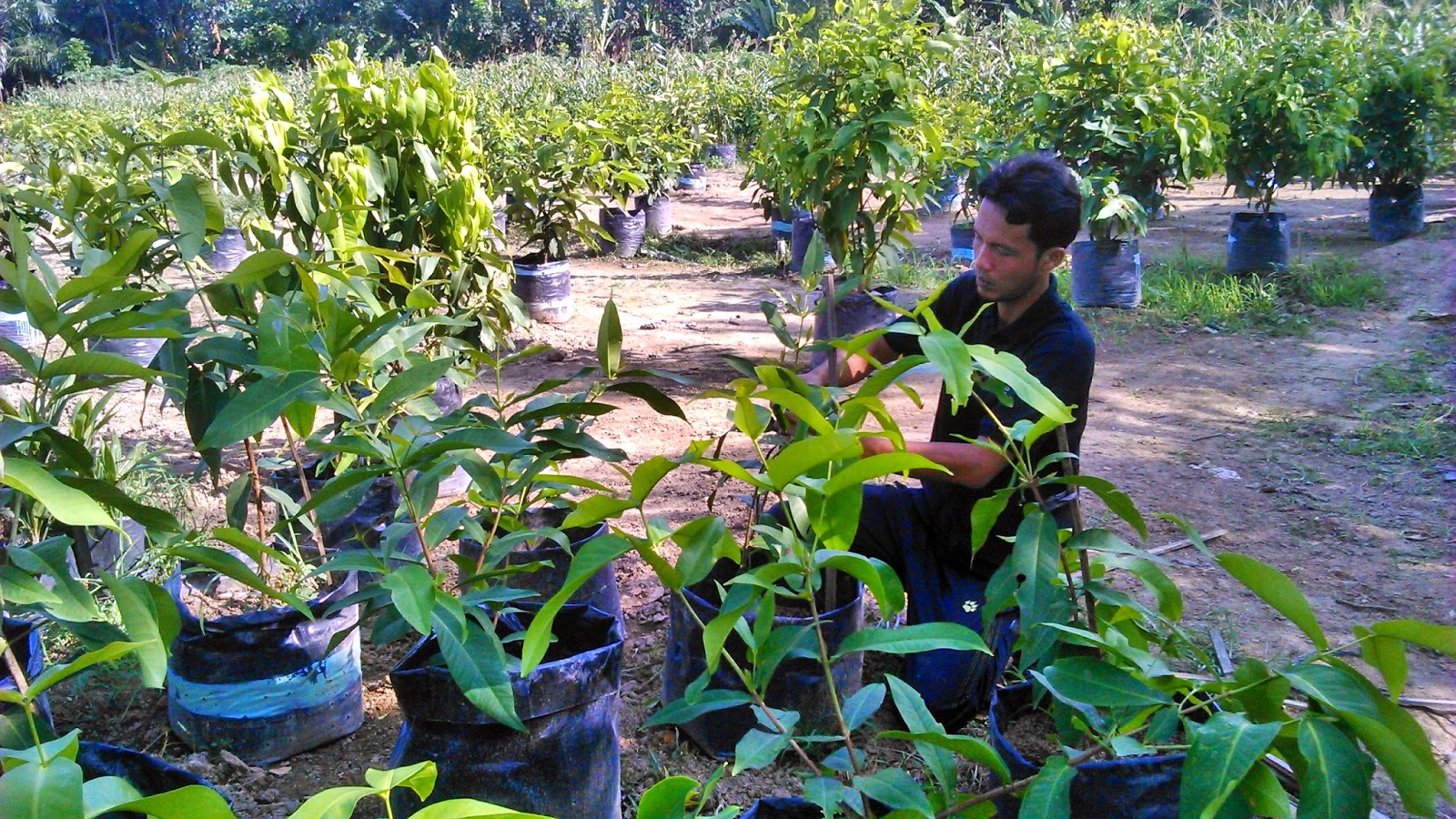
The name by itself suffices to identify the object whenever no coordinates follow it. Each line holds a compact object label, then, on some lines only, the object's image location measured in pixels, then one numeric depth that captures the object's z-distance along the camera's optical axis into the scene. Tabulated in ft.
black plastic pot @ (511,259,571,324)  20.92
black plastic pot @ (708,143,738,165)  49.29
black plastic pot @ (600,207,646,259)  28.50
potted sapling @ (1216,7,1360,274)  22.13
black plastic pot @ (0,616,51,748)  5.89
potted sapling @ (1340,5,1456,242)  25.23
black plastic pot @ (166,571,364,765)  7.14
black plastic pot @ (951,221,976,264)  25.93
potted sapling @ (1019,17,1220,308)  20.26
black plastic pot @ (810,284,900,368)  18.29
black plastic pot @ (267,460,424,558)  9.75
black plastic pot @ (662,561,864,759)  7.20
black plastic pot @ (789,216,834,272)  24.99
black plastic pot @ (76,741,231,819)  4.72
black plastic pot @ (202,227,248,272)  27.48
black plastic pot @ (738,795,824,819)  4.29
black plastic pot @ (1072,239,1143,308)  21.39
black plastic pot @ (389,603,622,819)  5.54
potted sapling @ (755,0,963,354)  15.28
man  7.52
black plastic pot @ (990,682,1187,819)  4.58
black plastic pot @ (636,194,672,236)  30.60
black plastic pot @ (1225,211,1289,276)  22.57
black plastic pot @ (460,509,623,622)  8.38
